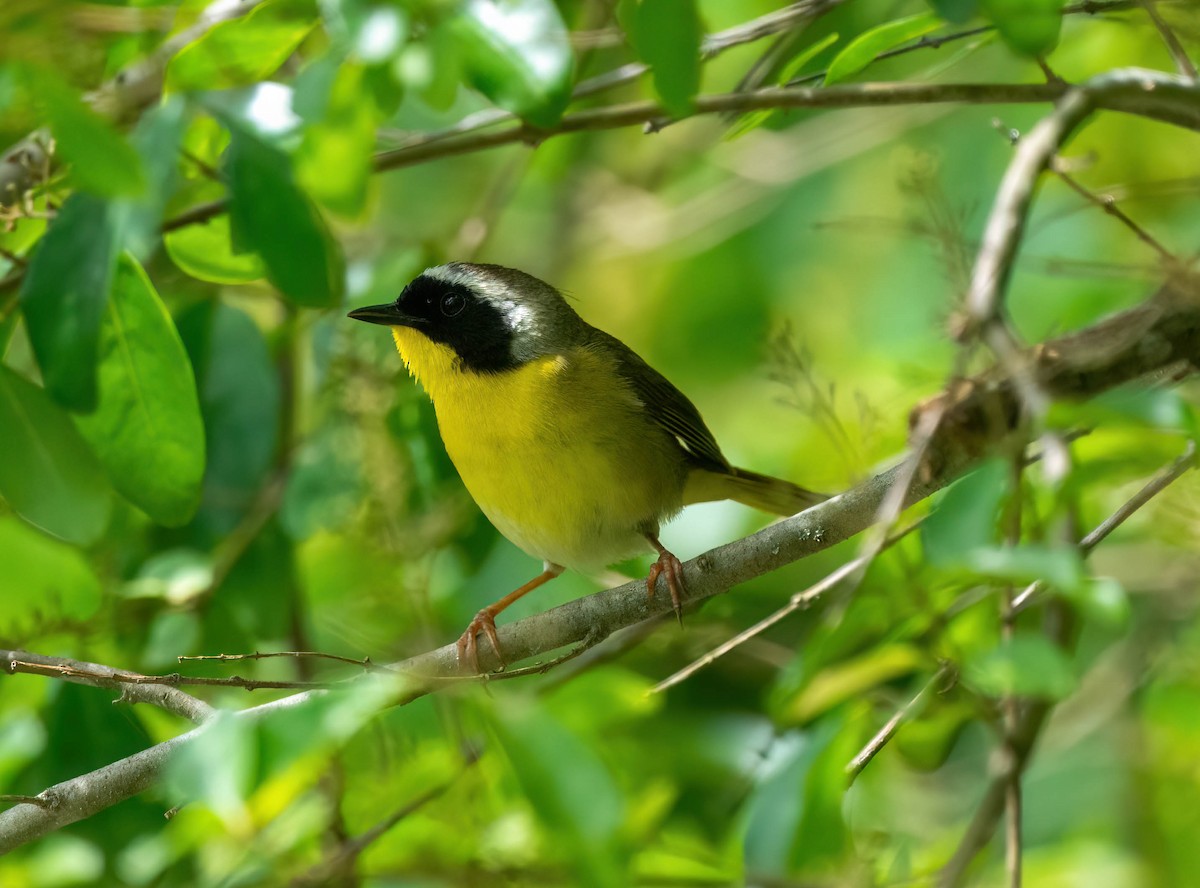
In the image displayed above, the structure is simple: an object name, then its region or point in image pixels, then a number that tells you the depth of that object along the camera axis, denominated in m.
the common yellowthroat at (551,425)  9.11
